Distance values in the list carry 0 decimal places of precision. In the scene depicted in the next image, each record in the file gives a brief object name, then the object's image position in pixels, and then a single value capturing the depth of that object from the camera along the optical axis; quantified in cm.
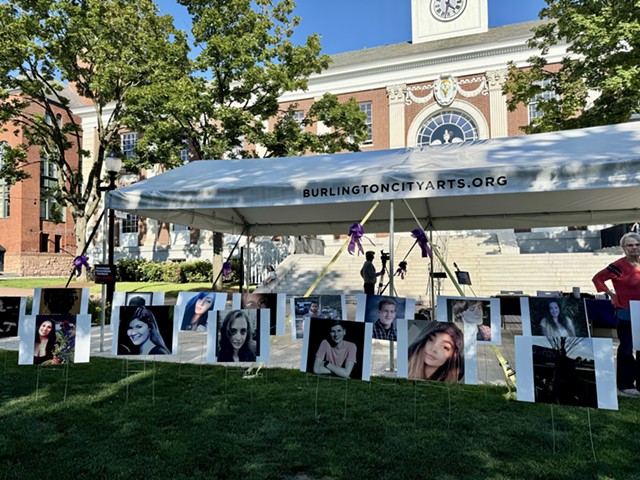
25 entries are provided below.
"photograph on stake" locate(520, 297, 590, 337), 512
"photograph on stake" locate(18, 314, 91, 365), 478
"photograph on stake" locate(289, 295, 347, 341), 570
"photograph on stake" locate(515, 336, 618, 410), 329
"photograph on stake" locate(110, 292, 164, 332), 617
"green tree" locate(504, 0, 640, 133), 1234
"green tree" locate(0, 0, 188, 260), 1884
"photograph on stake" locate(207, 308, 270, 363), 480
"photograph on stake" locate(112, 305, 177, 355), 504
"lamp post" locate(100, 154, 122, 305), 934
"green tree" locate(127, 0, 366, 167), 1761
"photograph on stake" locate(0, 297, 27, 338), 592
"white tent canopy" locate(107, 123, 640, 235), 515
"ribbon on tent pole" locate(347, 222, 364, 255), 564
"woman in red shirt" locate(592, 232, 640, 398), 507
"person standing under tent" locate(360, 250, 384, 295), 1138
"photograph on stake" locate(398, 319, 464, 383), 397
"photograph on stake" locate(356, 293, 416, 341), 520
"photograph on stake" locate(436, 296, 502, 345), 488
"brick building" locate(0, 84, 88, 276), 3828
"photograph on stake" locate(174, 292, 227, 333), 602
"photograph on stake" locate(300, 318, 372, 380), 412
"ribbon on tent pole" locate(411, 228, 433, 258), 607
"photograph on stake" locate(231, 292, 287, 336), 625
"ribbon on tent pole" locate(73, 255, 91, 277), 872
